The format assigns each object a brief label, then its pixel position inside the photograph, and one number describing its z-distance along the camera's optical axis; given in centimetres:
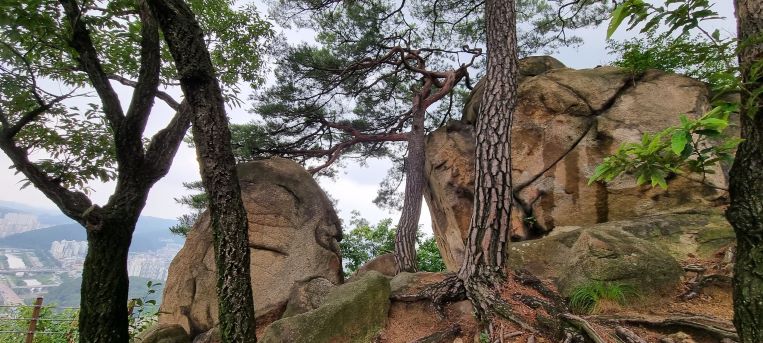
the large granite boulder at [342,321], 372
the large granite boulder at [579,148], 580
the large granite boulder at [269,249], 646
